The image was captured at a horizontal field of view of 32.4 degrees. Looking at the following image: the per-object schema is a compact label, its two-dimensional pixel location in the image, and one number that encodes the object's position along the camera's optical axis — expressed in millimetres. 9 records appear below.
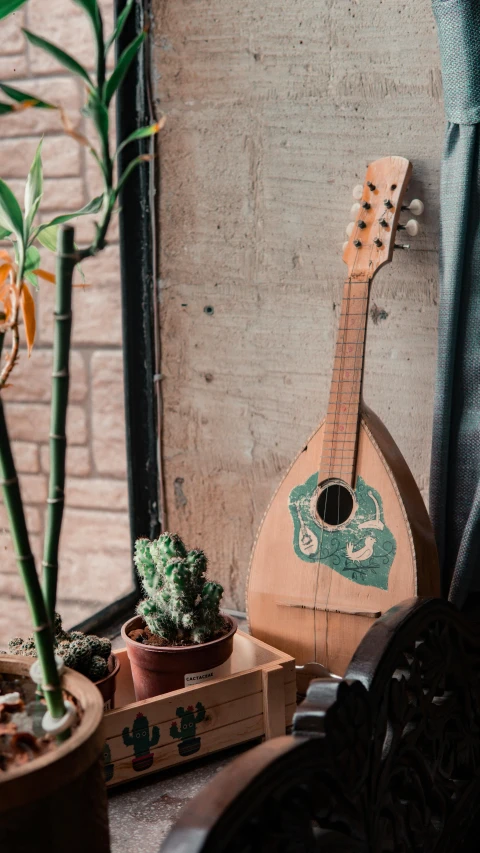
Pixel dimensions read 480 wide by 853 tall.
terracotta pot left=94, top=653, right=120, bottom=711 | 1063
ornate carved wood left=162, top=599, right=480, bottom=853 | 620
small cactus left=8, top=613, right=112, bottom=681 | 1061
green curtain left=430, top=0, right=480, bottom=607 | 1249
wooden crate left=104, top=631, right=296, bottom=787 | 1083
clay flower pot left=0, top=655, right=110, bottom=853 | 611
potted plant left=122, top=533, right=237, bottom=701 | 1145
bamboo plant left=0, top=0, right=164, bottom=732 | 622
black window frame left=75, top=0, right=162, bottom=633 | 1665
